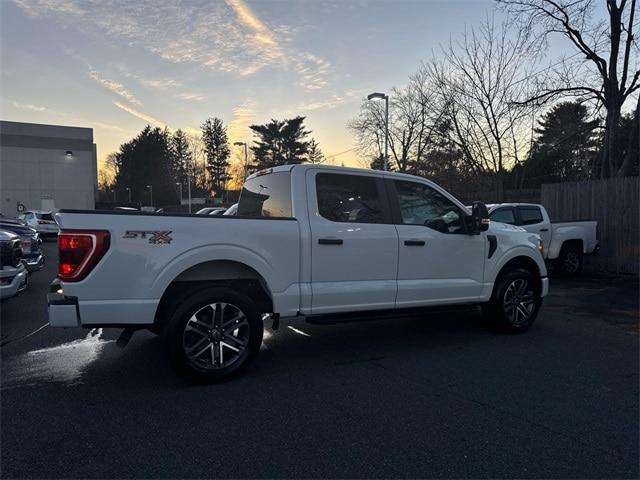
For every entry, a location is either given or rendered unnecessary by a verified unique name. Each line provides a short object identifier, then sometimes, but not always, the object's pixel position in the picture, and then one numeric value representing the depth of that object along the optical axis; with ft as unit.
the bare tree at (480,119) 68.74
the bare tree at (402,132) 118.73
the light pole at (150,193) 262.39
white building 153.28
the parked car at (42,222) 76.38
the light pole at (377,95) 62.34
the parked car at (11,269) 20.83
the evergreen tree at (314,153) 202.07
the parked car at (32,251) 29.56
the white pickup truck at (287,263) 13.05
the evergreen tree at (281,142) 193.88
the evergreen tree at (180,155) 268.64
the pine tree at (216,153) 262.88
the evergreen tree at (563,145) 62.39
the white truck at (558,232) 39.01
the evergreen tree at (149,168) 270.46
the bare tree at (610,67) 50.24
